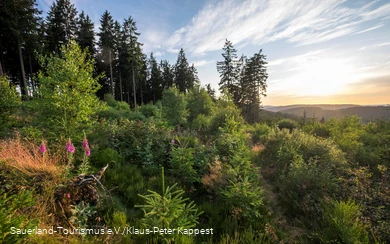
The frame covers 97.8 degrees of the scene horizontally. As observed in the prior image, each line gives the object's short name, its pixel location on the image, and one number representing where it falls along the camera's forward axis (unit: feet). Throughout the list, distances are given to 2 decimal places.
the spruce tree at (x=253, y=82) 114.01
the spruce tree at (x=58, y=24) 85.56
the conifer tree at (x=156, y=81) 146.86
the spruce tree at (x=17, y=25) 56.39
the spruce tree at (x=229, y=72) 115.44
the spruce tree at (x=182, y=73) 148.05
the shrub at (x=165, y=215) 9.29
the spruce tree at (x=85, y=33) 91.50
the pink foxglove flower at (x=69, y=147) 12.63
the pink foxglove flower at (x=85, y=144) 13.41
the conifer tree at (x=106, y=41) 97.50
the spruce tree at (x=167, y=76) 150.61
